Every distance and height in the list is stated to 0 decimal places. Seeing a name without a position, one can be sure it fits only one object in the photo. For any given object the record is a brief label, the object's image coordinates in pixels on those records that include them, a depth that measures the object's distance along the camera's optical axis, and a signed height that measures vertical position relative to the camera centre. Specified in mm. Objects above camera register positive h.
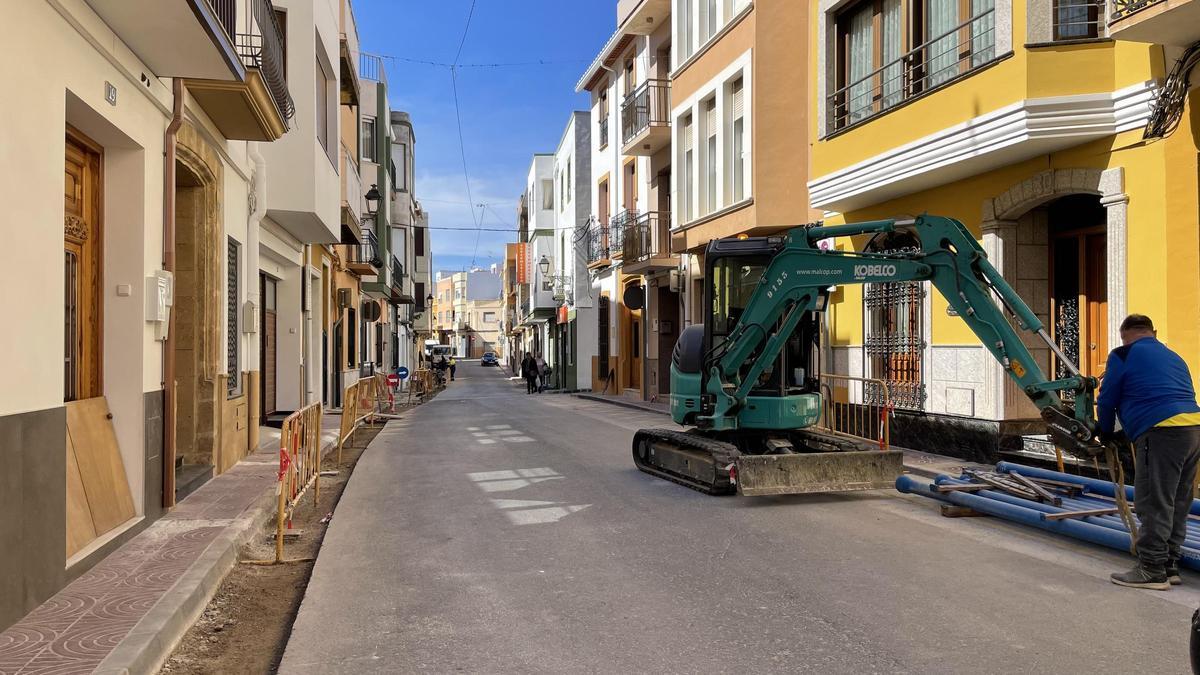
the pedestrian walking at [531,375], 36750 -1466
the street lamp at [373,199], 25459 +4039
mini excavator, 7439 -269
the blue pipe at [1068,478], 7831 -1288
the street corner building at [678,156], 17719 +4356
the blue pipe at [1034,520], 6547 -1454
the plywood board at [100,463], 6672 -939
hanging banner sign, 51903 +4285
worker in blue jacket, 5824 -661
